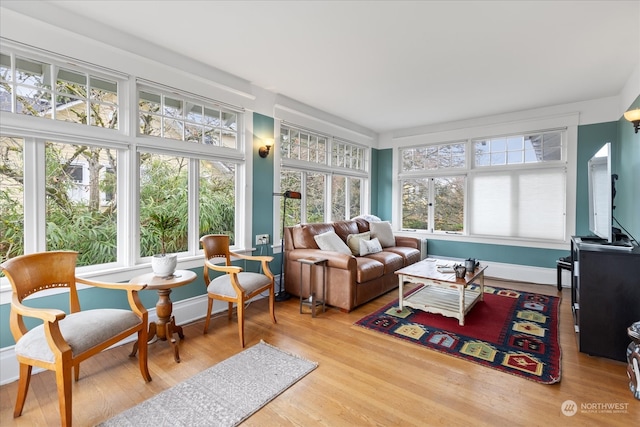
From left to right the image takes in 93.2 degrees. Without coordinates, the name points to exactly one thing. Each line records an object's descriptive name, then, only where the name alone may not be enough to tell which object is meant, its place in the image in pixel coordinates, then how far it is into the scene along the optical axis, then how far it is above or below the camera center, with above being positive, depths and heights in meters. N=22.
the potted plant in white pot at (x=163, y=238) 2.46 -0.28
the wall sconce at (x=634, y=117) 2.85 +0.91
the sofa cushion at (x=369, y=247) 4.22 -0.52
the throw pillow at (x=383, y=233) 4.92 -0.37
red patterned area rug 2.33 -1.15
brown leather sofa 3.42 -0.71
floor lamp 3.87 -0.81
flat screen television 2.46 +0.16
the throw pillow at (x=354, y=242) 4.21 -0.44
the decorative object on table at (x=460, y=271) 3.13 -0.63
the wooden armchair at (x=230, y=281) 2.66 -0.67
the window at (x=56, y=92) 2.20 +0.94
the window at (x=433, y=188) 5.32 +0.43
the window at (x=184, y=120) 2.94 +0.97
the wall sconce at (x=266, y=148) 3.86 +0.80
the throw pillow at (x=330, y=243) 3.90 -0.42
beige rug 1.73 -1.18
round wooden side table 2.37 -0.80
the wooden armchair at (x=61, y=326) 1.57 -0.69
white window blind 4.47 +0.12
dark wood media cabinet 2.29 -0.67
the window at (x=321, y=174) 4.42 +0.61
